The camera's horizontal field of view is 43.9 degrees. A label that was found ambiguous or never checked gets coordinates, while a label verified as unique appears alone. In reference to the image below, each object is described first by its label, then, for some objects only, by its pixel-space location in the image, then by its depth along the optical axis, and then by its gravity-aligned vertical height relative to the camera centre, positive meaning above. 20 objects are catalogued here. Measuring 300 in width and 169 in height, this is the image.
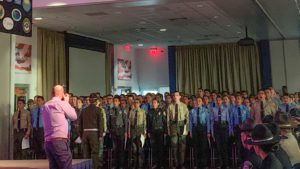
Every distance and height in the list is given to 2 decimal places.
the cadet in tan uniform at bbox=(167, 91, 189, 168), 8.37 -0.50
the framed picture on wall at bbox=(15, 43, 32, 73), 10.80 +1.42
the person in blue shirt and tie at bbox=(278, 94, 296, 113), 8.50 -0.09
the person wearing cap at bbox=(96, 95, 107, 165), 8.00 -0.53
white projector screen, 13.03 +1.22
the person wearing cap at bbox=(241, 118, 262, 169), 2.97 -0.44
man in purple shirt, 5.33 -0.37
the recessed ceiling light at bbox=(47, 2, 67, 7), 8.59 +2.34
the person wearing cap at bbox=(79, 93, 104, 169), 7.77 -0.56
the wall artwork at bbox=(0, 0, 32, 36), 6.39 +1.60
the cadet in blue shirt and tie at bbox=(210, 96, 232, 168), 8.42 -0.62
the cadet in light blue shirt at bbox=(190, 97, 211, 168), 8.50 -0.62
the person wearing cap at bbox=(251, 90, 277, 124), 8.10 -0.15
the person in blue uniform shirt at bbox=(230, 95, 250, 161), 8.52 -0.41
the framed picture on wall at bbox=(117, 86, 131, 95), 16.58 +0.66
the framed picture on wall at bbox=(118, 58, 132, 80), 16.58 +1.57
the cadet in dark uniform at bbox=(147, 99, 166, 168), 8.59 -0.61
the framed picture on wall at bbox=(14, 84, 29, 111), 10.85 +0.44
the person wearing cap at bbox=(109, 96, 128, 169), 8.82 -0.65
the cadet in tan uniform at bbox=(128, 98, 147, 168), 8.57 -0.62
